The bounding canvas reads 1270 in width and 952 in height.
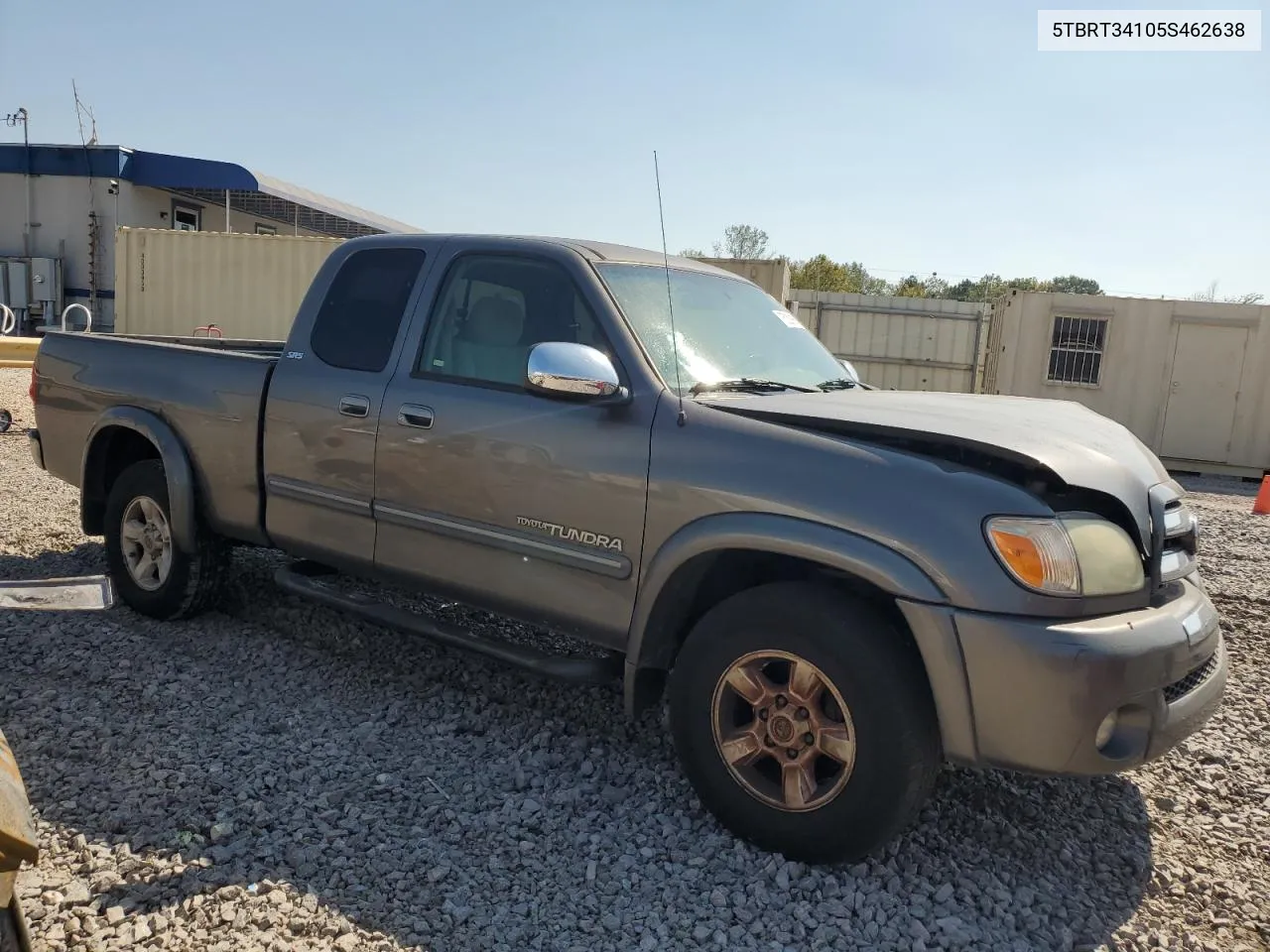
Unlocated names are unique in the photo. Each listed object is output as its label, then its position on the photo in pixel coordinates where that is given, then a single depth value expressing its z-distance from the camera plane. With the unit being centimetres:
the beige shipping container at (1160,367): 1501
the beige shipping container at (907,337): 1720
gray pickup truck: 261
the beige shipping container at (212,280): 1608
